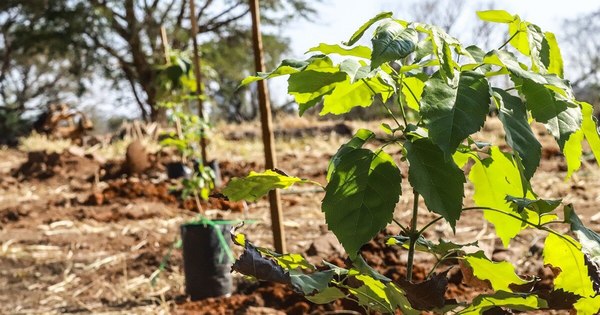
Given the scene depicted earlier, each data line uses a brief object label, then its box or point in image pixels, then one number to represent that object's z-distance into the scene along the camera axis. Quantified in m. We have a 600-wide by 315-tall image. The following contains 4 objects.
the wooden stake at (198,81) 4.64
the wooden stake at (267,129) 2.79
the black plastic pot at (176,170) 8.26
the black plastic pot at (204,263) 3.44
